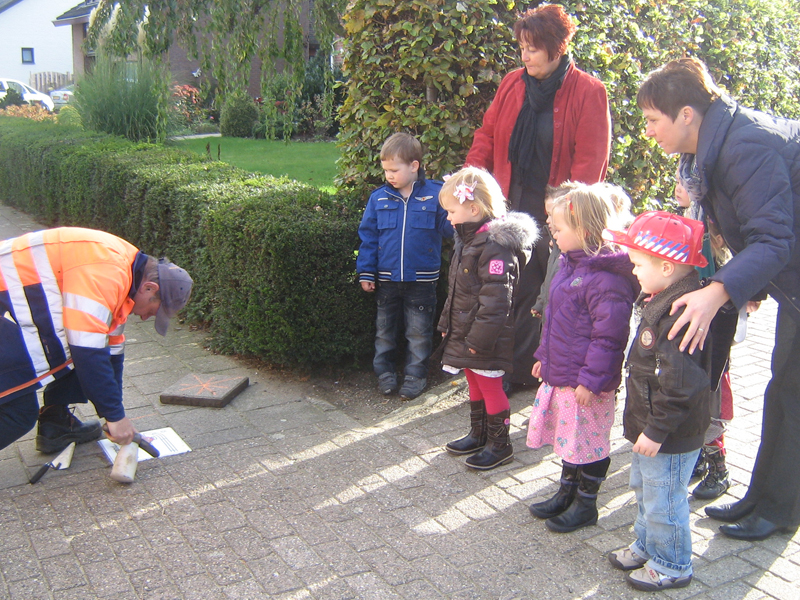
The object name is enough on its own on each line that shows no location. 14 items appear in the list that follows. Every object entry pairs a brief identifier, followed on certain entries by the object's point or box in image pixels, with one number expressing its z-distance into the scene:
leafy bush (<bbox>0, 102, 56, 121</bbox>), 16.88
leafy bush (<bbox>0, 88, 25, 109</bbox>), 27.38
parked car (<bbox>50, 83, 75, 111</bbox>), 32.19
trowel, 3.62
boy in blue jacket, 4.62
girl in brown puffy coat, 3.65
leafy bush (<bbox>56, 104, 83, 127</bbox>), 12.73
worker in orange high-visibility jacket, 3.22
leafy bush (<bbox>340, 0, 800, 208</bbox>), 4.79
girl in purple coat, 3.05
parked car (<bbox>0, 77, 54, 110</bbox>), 31.61
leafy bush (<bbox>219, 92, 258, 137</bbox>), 19.98
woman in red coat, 4.05
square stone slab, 4.61
